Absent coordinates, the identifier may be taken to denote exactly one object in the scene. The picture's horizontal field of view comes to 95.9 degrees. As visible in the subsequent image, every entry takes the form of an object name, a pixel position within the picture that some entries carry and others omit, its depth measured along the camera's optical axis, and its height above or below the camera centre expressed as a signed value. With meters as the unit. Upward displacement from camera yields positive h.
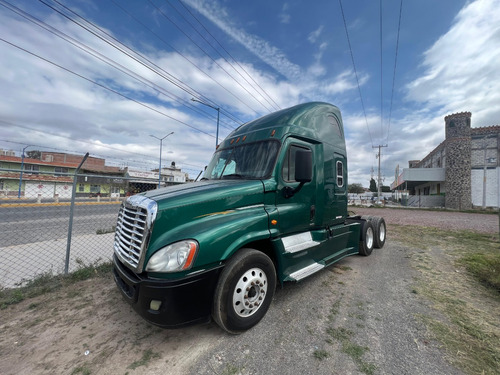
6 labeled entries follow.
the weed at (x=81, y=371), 2.03 -1.73
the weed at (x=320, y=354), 2.24 -1.62
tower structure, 25.44 +4.61
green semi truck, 2.22 -0.48
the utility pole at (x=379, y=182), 36.78 +2.39
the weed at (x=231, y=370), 2.05 -1.67
